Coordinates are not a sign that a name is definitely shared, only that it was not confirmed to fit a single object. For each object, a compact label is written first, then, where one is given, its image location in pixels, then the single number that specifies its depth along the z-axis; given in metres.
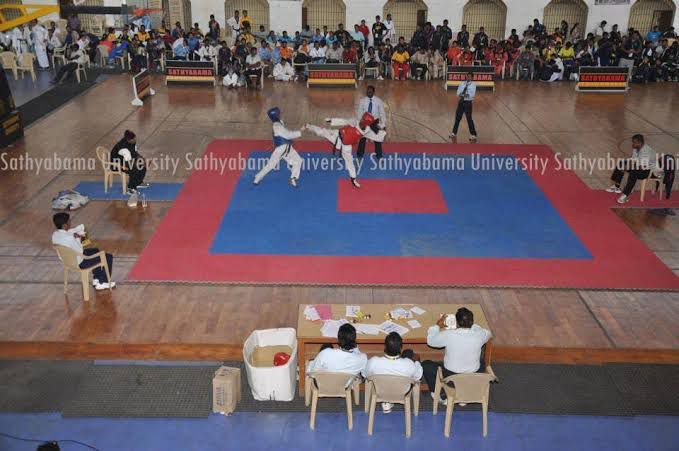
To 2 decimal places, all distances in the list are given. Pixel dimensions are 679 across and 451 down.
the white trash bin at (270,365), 6.19
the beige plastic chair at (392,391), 5.68
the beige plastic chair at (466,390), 5.73
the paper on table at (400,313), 6.57
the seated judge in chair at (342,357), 5.78
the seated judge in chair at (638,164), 10.78
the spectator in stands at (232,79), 19.33
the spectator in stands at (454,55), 20.78
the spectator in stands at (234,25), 23.73
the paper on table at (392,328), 6.34
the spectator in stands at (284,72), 20.47
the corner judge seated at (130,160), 10.82
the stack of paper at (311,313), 6.51
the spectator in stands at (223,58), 20.14
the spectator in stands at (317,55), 21.02
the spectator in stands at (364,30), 23.55
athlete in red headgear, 10.80
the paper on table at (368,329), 6.31
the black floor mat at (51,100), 15.80
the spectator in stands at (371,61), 20.76
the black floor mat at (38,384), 6.20
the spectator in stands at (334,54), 21.00
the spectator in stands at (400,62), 20.70
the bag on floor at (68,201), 10.58
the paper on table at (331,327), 6.26
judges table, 6.26
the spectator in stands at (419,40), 22.05
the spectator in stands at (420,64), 20.75
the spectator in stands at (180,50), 20.78
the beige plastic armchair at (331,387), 5.74
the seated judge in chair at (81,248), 7.73
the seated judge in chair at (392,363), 5.67
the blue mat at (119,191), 11.05
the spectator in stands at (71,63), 19.16
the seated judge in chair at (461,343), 5.91
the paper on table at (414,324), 6.43
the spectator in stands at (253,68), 19.06
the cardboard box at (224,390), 6.07
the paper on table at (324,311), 6.58
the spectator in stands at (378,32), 23.05
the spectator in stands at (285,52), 20.61
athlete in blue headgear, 10.71
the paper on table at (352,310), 6.58
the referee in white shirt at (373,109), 12.11
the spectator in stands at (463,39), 22.55
